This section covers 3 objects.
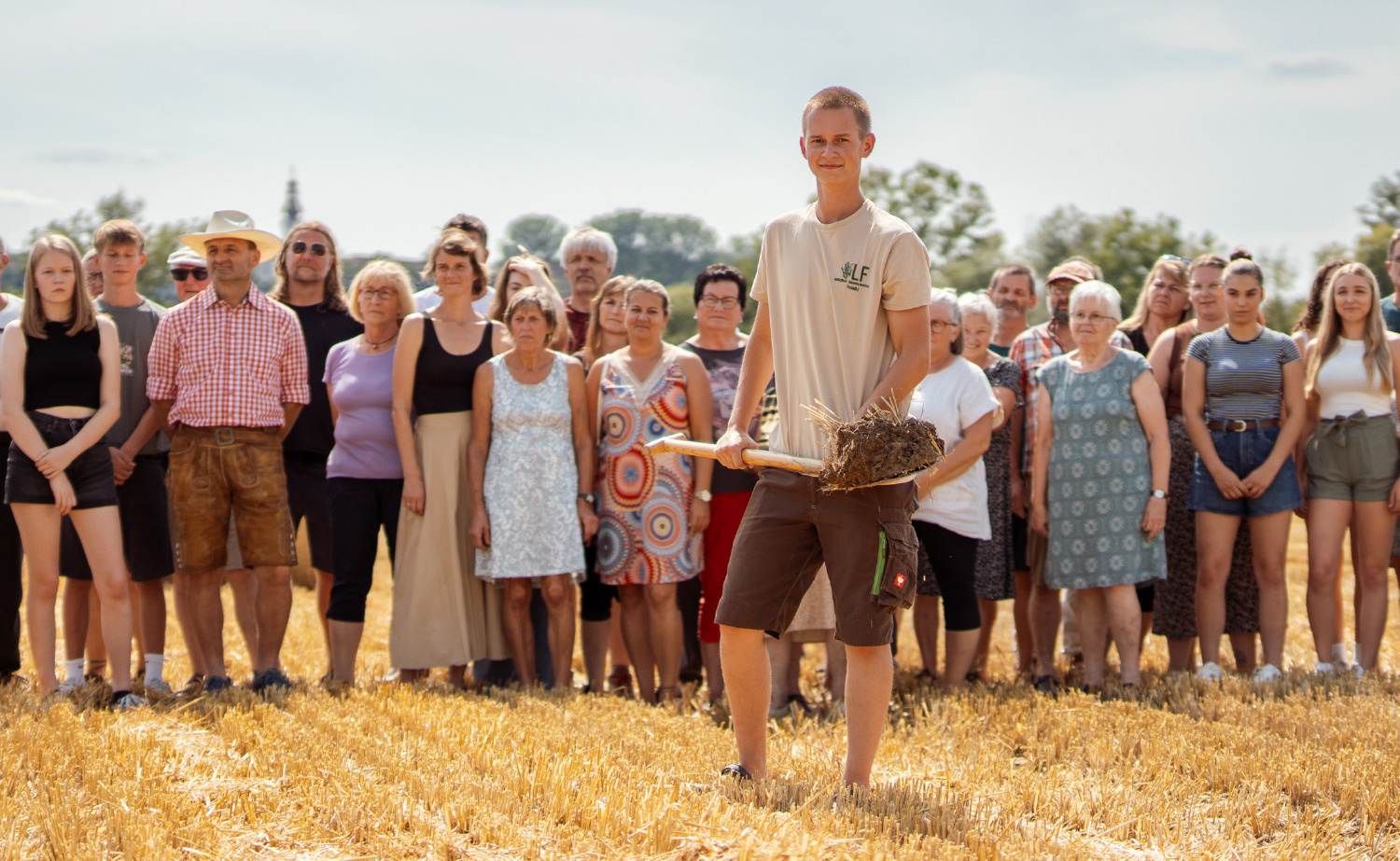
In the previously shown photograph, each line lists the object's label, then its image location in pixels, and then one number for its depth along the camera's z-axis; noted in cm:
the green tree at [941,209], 7481
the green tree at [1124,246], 7150
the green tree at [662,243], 12088
